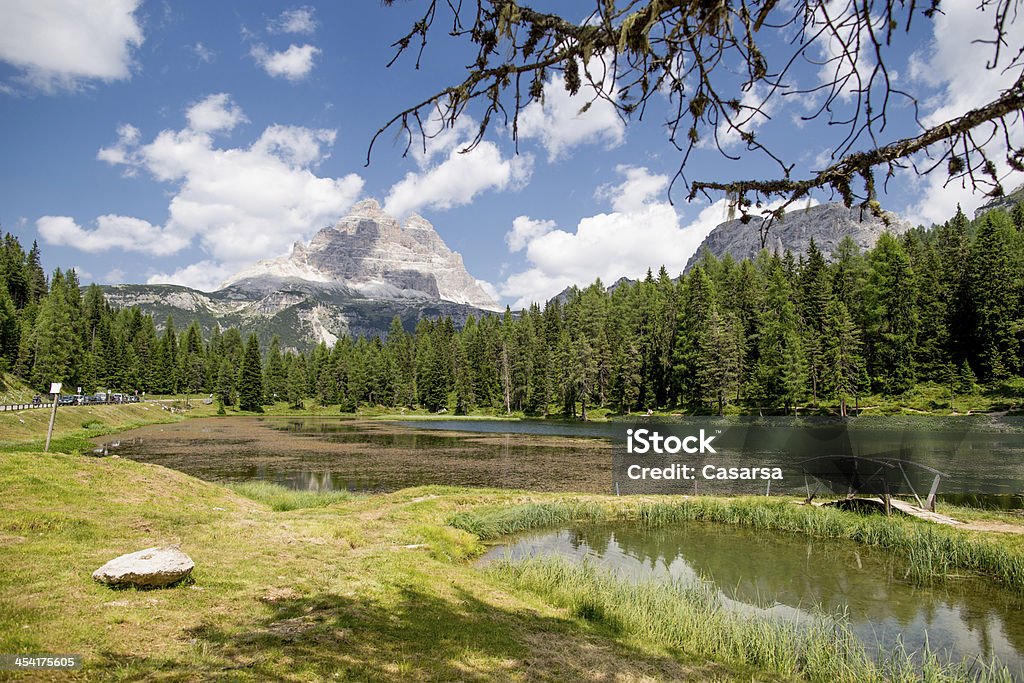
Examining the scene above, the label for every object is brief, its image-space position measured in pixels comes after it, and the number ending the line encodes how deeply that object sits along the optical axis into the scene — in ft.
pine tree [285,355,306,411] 414.58
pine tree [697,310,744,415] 216.74
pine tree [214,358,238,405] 371.56
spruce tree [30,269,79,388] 247.50
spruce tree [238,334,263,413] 372.11
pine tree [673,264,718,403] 246.47
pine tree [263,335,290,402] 432.25
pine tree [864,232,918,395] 196.75
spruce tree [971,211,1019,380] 173.58
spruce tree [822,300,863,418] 187.83
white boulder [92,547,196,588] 27.84
